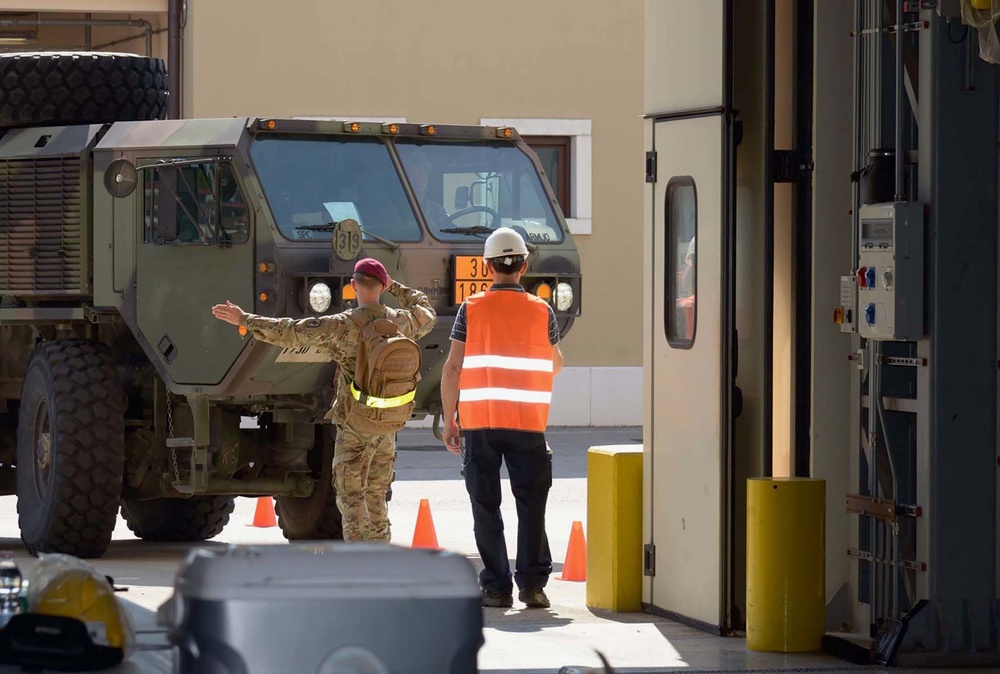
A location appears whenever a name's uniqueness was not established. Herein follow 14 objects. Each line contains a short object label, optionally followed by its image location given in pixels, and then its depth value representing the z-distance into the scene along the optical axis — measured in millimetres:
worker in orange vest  18719
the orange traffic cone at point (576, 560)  21906
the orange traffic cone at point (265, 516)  26922
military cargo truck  22156
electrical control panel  15391
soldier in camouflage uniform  19156
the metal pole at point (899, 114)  15578
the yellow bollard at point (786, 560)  16281
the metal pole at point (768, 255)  17312
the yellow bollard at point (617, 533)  18781
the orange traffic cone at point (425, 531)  23016
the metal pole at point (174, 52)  43094
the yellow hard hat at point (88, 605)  8578
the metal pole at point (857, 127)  16078
